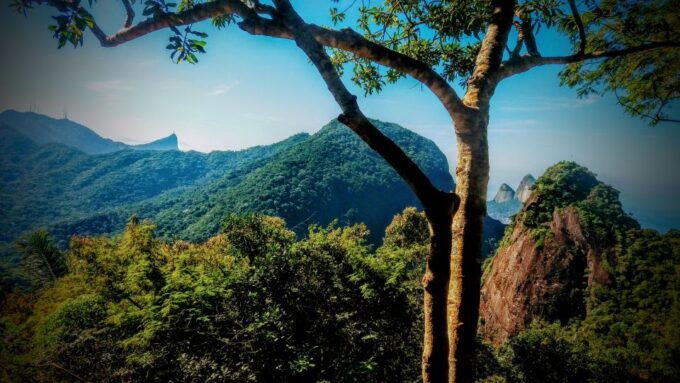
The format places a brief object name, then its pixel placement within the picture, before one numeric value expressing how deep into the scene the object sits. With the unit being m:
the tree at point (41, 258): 31.34
